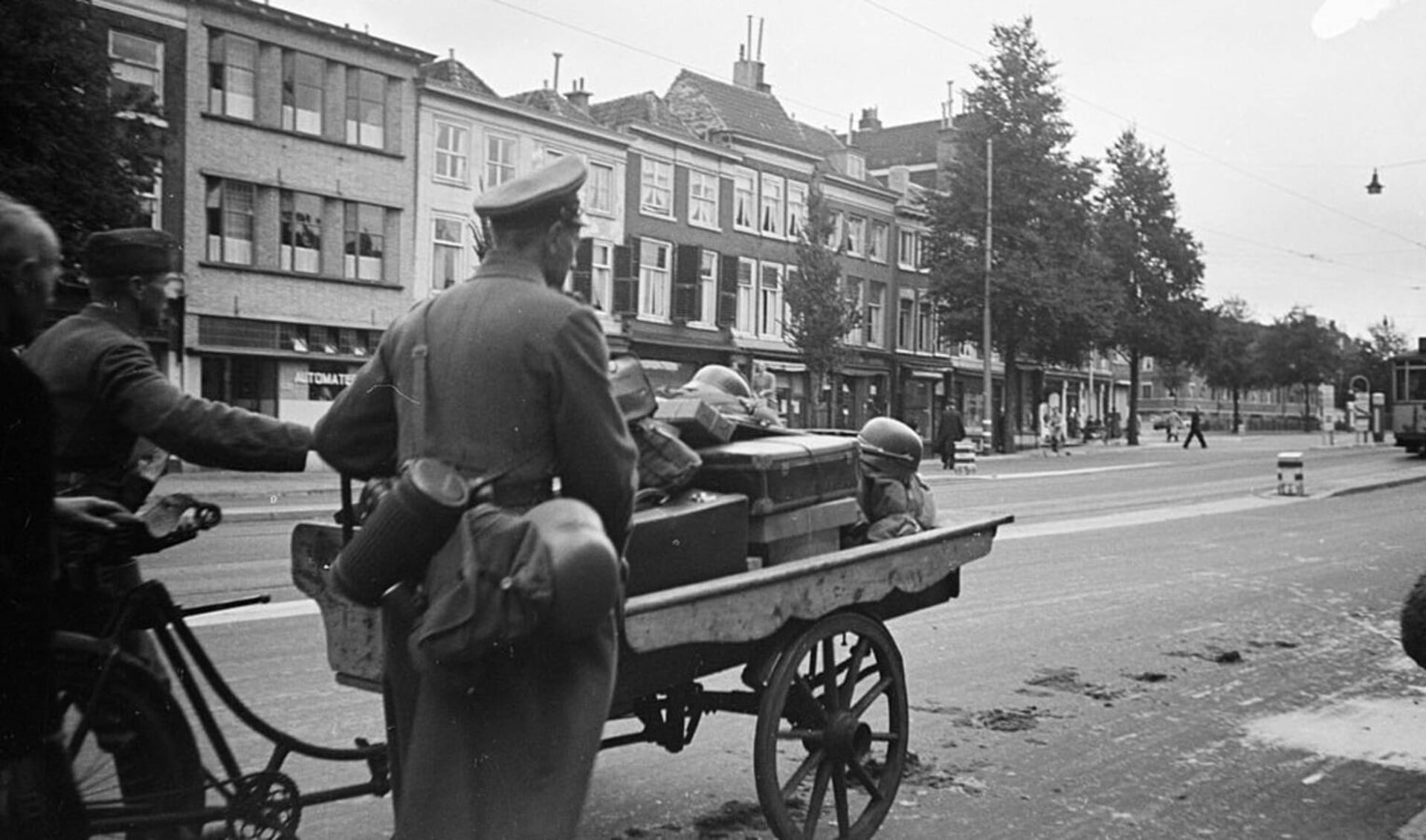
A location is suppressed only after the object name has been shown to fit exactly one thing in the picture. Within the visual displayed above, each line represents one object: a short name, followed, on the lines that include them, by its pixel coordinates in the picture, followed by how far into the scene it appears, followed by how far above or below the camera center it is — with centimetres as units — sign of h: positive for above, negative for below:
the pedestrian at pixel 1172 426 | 6988 -145
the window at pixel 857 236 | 5047 +607
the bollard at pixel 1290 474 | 2294 -125
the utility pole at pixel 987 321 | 4385 +251
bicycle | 316 -93
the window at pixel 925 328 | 5353 +274
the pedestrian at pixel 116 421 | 329 -12
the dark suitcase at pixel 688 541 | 374 -46
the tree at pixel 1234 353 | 6066 +267
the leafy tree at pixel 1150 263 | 5700 +605
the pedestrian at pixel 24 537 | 240 -31
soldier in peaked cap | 269 -23
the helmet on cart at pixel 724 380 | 500 +3
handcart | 365 -81
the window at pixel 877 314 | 5134 +313
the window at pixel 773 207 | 4503 +638
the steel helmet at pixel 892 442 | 505 -19
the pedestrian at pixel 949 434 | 3356 -103
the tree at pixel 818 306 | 4078 +268
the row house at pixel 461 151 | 3272 +600
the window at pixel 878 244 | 5150 +591
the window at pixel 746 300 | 4409 +306
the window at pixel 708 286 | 4228 +335
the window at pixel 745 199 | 4372 +642
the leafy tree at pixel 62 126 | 1706 +339
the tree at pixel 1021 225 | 4544 +614
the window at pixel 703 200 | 4178 +609
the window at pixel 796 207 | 4594 +650
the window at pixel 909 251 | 5303 +583
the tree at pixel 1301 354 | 8881 +341
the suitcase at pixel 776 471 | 422 -27
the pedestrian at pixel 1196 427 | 5382 -107
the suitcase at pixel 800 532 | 426 -47
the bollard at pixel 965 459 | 3127 -153
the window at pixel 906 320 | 5284 +296
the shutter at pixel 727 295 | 4291 +309
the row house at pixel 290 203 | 2827 +406
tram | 3994 +12
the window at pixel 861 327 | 4803 +251
